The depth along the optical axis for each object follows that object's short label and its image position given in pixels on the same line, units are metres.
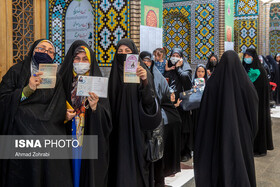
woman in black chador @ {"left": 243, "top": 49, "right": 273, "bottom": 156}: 4.11
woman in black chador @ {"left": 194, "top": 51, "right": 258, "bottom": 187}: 2.14
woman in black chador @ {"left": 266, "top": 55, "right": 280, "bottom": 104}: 8.78
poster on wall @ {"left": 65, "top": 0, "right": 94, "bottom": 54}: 4.81
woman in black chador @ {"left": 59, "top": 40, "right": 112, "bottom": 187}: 1.90
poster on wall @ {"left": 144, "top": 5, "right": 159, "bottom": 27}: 4.80
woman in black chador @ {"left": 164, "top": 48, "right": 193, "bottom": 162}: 3.80
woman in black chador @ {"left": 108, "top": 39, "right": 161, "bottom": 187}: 2.07
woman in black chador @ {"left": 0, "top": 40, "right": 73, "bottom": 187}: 1.72
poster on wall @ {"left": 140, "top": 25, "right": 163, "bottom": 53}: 4.69
